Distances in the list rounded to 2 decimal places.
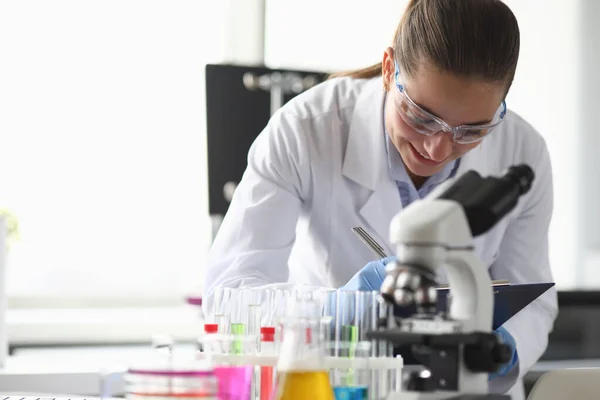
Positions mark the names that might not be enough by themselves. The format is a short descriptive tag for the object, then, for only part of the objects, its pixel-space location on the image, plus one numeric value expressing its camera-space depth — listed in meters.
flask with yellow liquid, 1.46
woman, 1.99
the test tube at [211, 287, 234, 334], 1.69
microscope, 1.40
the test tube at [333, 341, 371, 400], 1.56
